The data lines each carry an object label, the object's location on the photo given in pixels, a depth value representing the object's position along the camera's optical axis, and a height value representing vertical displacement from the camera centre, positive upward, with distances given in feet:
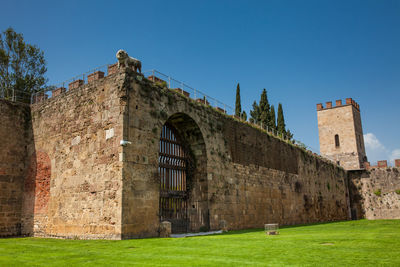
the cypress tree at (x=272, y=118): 147.95 +33.91
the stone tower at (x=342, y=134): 144.15 +26.24
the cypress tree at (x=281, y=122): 149.59 +32.61
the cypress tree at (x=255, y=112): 156.48 +39.72
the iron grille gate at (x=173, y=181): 54.85 +3.62
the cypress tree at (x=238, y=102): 137.18 +38.37
